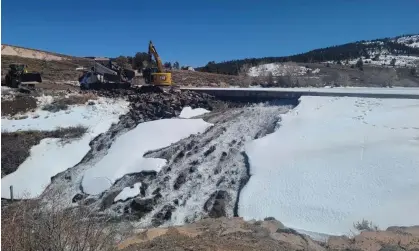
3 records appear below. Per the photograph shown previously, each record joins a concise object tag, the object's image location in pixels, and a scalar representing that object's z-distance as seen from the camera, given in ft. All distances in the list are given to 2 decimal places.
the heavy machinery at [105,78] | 88.65
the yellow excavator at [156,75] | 88.99
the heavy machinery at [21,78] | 83.61
